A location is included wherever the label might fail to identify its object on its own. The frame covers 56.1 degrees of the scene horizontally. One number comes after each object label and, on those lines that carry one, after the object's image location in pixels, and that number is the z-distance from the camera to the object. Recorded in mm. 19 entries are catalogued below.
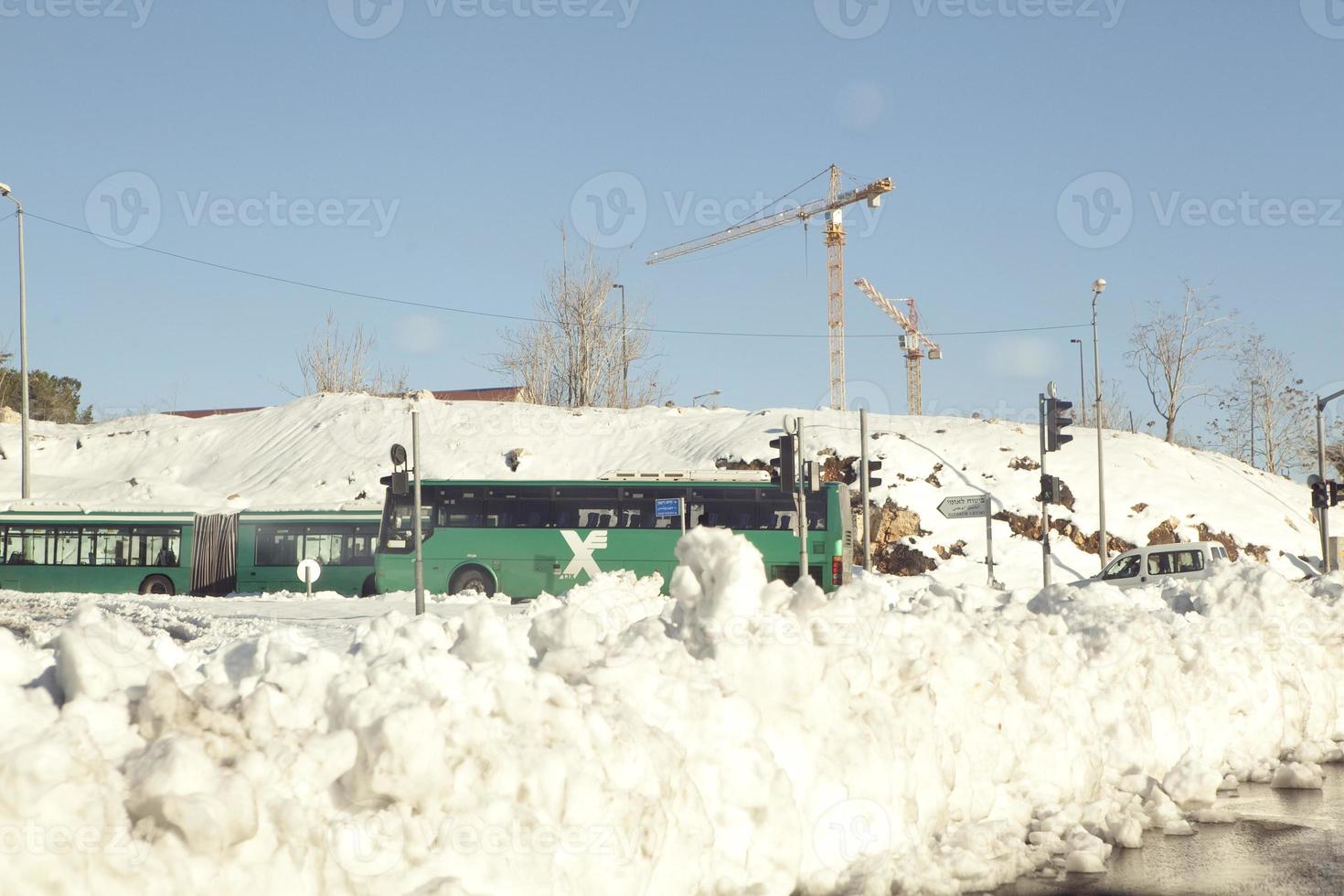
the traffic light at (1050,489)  30922
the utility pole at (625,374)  65812
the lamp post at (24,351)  34875
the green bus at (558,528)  28203
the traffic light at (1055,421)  28109
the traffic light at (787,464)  20125
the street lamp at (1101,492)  37606
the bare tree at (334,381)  71000
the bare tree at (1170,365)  57375
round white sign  23688
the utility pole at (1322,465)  33903
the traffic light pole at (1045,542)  30611
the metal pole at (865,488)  27634
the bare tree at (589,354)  65188
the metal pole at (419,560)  19384
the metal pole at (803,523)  20781
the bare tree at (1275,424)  64438
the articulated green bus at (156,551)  29969
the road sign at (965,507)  26411
